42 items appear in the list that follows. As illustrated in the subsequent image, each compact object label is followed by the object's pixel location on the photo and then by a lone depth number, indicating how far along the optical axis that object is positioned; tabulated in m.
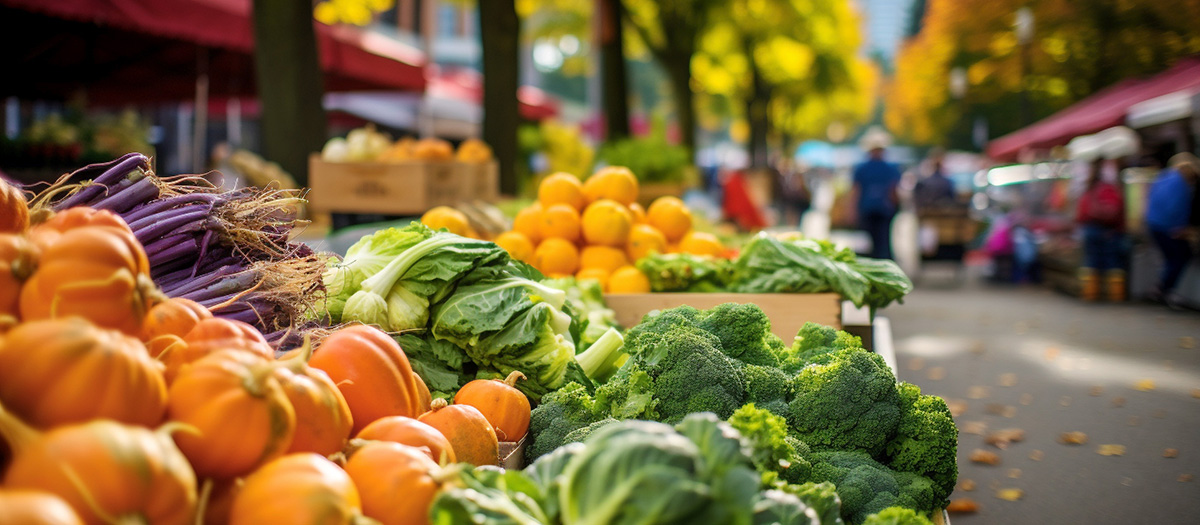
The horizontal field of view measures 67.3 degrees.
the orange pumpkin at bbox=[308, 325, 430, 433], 2.39
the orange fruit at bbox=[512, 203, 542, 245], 4.99
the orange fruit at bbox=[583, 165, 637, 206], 5.20
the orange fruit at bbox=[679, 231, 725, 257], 5.35
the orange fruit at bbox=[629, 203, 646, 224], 5.44
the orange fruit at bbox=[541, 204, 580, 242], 4.95
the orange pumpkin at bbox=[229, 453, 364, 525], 1.56
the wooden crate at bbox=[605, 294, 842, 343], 4.36
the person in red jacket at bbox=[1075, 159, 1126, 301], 13.27
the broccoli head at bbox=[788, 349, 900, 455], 2.63
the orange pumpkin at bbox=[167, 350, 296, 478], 1.59
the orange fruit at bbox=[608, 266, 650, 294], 4.75
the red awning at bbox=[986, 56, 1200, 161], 15.03
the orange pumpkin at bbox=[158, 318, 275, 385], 1.83
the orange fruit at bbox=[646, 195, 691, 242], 5.50
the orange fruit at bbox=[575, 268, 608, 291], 4.80
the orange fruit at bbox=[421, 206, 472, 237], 4.68
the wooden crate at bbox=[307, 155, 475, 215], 7.18
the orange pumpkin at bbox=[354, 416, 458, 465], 2.15
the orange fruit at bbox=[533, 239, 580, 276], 4.84
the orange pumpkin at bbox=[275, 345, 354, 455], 1.86
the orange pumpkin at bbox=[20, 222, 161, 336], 1.62
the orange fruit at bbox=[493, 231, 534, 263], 4.73
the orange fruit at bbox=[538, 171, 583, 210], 5.11
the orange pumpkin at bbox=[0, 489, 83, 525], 1.21
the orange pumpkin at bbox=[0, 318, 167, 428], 1.45
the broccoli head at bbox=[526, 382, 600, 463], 2.83
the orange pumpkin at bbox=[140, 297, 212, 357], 1.87
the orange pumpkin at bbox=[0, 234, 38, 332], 1.64
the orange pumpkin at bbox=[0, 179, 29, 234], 2.00
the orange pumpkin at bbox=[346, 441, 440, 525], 1.84
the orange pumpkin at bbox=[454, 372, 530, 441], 2.91
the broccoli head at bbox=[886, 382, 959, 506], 2.68
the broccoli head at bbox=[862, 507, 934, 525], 2.09
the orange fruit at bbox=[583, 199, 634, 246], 4.94
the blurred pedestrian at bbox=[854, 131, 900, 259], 14.21
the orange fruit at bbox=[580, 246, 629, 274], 4.92
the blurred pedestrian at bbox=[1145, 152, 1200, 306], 11.87
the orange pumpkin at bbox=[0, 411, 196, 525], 1.34
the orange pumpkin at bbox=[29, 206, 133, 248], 1.85
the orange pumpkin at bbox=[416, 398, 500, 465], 2.47
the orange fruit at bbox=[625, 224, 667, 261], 5.16
